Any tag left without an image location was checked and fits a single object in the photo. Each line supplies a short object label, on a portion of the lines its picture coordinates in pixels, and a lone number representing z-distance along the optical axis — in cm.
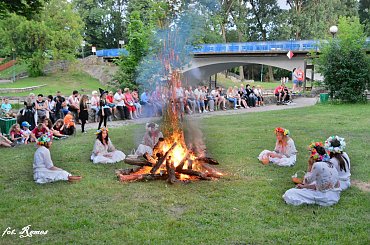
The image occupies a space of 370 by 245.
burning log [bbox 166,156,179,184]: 923
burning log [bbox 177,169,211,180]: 948
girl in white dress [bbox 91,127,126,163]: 1130
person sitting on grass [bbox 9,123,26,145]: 1450
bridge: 3759
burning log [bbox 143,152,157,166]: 1011
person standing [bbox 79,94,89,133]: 1609
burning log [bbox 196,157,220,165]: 1056
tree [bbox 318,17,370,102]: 2681
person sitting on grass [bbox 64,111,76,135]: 1598
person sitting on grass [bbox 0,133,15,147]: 1394
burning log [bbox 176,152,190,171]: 953
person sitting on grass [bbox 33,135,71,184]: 942
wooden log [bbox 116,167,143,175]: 1004
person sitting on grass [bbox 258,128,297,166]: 1109
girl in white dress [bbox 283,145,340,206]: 786
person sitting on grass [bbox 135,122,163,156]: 1159
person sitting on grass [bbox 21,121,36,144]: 1459
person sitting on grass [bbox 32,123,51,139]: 1401
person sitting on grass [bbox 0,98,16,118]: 1666
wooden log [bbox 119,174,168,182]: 952
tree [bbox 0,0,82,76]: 4353
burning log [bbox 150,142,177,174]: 967
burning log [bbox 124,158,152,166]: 1017
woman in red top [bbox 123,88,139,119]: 2074
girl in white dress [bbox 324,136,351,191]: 859
